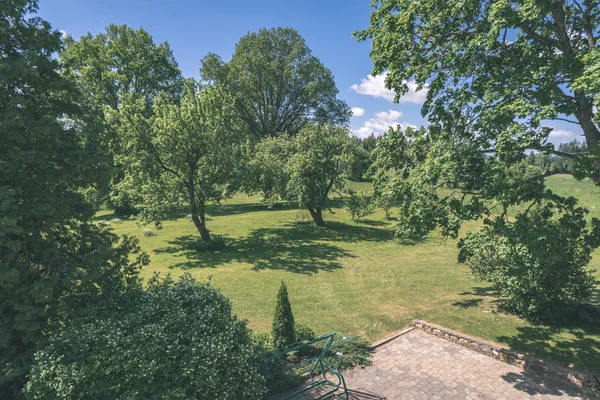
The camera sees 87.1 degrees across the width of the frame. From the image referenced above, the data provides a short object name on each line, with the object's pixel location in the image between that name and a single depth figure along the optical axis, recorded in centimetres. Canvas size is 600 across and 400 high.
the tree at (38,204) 668
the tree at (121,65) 3425
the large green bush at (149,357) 577
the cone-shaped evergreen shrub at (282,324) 1004
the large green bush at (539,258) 882
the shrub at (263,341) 989
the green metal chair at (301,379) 824
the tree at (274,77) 4866
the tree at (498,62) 821
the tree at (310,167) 2877
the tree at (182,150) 2130
